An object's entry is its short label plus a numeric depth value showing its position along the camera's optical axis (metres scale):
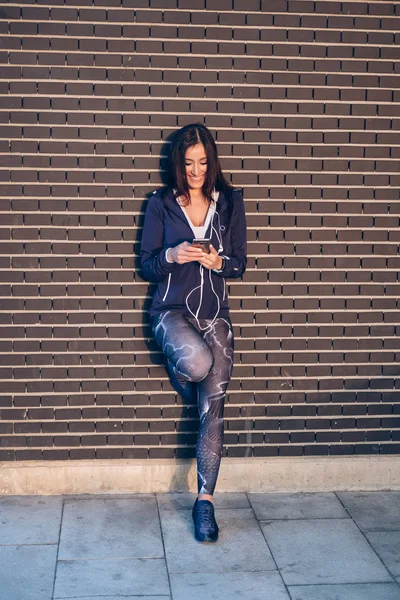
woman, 5.31
